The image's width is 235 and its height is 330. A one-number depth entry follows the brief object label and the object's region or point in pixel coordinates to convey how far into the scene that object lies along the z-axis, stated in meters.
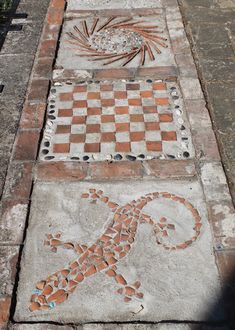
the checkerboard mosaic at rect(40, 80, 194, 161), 3.38
